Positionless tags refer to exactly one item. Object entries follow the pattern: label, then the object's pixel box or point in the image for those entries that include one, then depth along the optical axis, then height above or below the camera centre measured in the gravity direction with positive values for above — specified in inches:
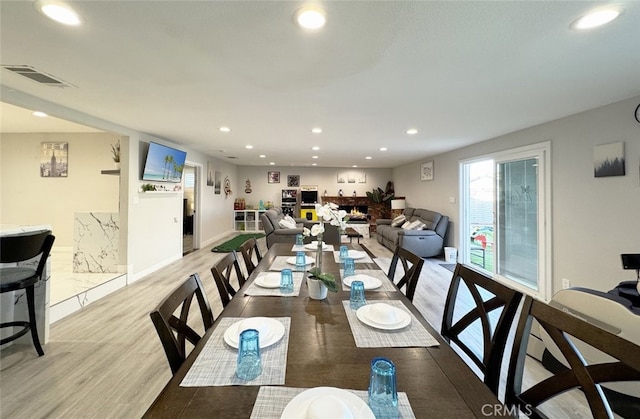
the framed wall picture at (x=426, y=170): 255.0 +42.4
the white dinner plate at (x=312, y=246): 106.0 -14.3
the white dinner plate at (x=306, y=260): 84.0 -15.8
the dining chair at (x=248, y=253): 82.9 -13.7
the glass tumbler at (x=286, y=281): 60.6 -16.2
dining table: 27.9 -20.5
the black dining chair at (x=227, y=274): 61.5 -15.2
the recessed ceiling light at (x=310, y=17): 52.4 +40.9
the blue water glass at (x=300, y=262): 78.9 -15.3
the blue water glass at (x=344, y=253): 89.4 -14.1
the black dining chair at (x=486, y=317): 43.7 -20.0
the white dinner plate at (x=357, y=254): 93.0 -15.3
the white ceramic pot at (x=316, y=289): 56.0 -16.5
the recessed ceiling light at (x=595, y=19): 52.7 +40.7
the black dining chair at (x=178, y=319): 37.6 -17.6
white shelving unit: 349.7 -11.5
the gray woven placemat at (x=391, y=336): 39.6 -19.9
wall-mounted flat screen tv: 163.8 +33.6
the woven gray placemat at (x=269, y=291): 58.8 -18.3
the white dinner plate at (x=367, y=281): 63.1 -17.4
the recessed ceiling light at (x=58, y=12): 51.8 +41.7
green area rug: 242.3 -31.8
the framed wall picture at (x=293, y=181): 370.6 +44.8
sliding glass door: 137.3 -2.7
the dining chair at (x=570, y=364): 28.0 -18.1
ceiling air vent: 78.6 +44.2
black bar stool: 75.8 -18.2
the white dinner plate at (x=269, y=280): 63.1 -17.1
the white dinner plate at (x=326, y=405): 25.0 -20.1
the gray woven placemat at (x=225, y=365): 31.6 -20.3
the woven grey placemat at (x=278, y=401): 26.8 -20.7
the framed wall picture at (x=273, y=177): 368.8 +50.2
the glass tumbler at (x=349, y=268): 71.6 -15.4
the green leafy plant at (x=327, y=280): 52.1 -13.7
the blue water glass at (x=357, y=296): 52.6 -17.1
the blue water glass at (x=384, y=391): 27.1 -19.0
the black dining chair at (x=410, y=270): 66.3 -15.3
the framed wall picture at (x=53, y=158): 191.3 +40.3
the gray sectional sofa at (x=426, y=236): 213.5 -19.8
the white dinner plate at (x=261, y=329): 39.2 -19.0
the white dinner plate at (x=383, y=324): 43.8 -18.8
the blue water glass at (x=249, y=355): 32.9 -18.5
